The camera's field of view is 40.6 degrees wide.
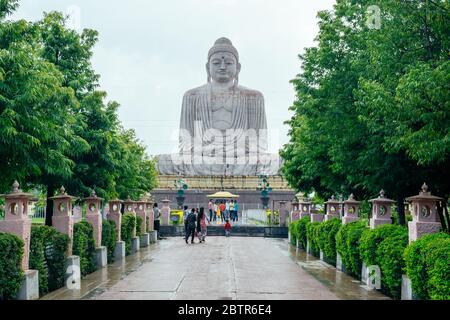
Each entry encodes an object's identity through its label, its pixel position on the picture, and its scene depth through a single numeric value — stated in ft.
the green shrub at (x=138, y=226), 74.79
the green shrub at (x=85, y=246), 43.01
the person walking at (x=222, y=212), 115.60
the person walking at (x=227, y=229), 96.16
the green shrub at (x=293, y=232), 77.88
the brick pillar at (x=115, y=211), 59.52
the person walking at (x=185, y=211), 104.55
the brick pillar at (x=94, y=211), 49.67
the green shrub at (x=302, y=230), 71.77
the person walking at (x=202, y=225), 80.72
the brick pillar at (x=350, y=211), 51.26
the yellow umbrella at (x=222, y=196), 122.21
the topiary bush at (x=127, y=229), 62.80
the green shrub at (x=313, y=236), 60.51
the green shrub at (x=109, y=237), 53.36
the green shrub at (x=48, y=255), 34.73
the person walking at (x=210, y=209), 118.61
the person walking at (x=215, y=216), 124.19
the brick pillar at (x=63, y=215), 40.88
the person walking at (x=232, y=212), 115.36
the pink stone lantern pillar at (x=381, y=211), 41.81
